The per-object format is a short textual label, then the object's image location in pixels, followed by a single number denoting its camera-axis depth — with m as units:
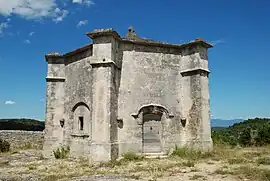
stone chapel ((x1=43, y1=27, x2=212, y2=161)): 12.34
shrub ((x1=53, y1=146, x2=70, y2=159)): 14.21
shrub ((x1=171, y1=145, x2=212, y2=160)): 12.83
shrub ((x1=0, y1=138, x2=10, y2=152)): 18.17
